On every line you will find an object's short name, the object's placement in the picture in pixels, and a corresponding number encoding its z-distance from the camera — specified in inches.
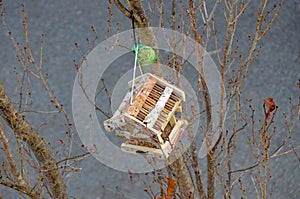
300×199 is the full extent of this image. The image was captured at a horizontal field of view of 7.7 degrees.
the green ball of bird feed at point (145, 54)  256.9
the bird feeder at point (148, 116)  258.4
